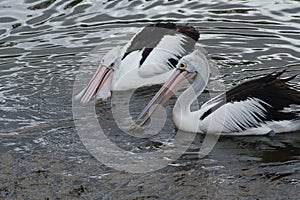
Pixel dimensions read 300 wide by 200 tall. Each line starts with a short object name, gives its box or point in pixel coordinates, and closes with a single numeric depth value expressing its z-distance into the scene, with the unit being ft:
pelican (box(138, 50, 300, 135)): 42.91
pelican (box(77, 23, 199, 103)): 52.49
